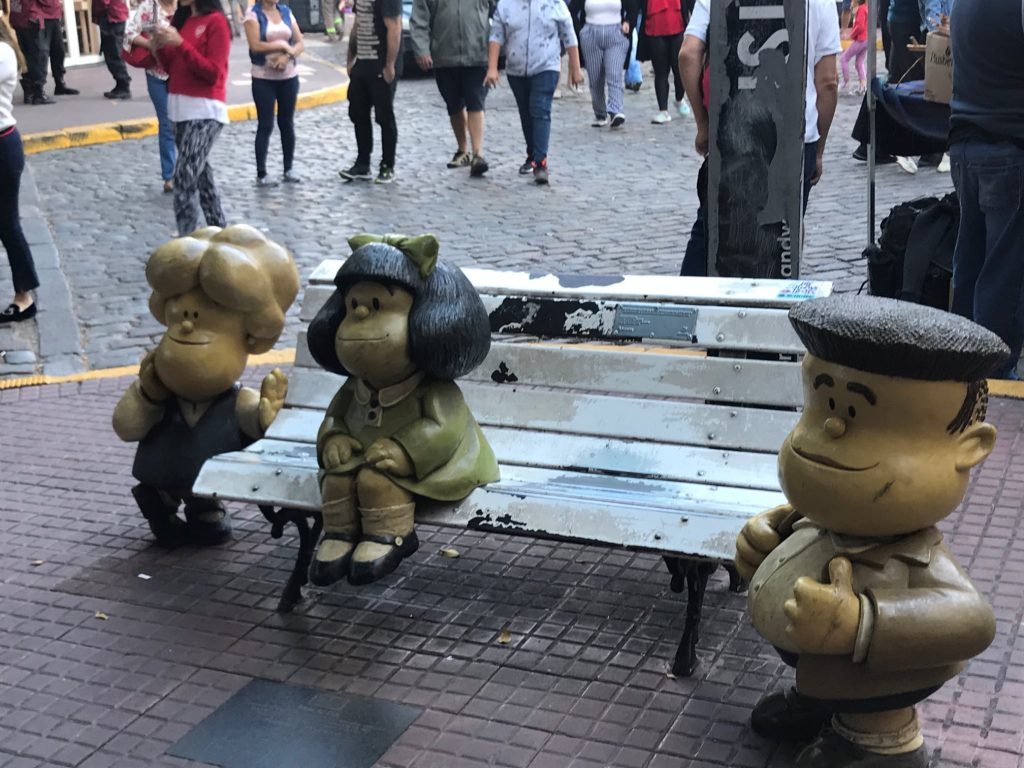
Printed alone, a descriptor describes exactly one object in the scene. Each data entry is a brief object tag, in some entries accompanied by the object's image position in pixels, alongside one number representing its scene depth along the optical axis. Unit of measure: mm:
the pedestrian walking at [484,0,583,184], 11570
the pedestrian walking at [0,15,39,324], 7547
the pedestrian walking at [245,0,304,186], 11516
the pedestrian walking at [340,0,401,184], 11609
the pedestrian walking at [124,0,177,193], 9094
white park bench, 3999
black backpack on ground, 6730
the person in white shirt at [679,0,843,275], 6641
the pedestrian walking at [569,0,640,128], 13938
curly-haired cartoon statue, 4484
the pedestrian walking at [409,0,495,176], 11812
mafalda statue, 3963
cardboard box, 6844
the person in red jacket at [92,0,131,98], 16781
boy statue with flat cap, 2896
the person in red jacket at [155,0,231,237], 8688
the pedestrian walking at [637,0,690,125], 14320
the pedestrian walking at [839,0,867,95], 14961
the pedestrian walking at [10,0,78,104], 16188
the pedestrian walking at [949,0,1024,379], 5812
